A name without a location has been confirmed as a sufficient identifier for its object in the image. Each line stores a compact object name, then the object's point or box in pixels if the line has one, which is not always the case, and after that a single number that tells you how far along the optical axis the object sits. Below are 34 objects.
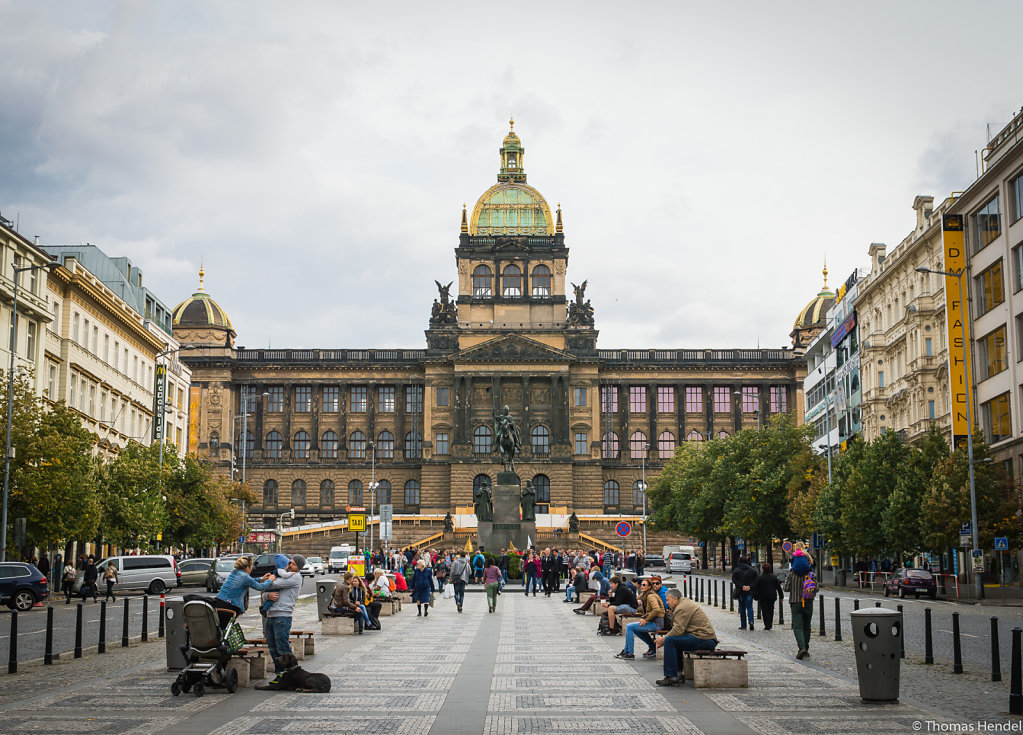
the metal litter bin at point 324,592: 35.69
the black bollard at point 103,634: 26.30
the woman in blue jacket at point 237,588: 21.02
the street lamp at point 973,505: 50.78
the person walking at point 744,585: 32.66
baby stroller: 18.84
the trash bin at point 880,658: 17.64
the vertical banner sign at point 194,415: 136.38
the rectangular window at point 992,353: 60.22
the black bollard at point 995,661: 20.55
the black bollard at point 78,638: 25.60
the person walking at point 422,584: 40.12
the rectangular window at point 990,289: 60.16
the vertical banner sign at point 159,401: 89.62
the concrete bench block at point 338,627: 31.64
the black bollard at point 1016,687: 16.48
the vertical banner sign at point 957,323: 62.78
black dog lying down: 19.06
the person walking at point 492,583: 41.80
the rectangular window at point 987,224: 60.25
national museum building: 134.75
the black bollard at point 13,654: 22.44
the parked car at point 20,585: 44.38
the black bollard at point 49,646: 24.05
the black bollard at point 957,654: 21.84
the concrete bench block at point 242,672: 19.84
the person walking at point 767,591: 32.19
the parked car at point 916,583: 53.19
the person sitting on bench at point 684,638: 19.94
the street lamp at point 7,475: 49.03
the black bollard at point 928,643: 23.34
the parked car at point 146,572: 59.12
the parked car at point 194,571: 62.12
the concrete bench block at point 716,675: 19.50
